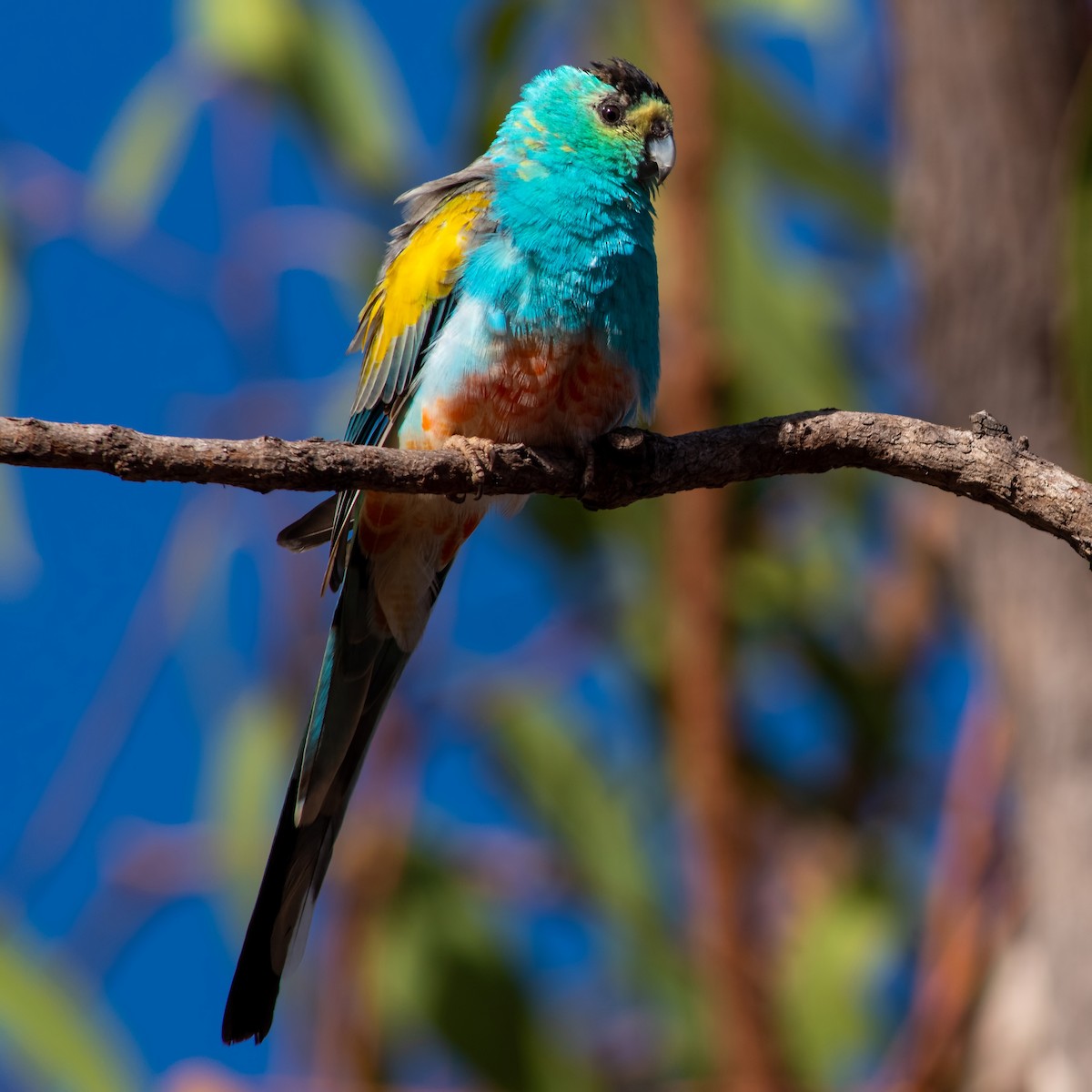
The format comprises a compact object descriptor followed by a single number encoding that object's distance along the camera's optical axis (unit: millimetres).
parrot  6023
